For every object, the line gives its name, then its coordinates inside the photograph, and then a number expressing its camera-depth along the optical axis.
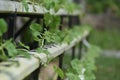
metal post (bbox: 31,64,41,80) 2.47
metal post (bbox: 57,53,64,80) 3.40
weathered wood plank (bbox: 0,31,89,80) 1.67
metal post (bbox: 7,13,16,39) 2.80
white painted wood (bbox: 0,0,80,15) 2.48
